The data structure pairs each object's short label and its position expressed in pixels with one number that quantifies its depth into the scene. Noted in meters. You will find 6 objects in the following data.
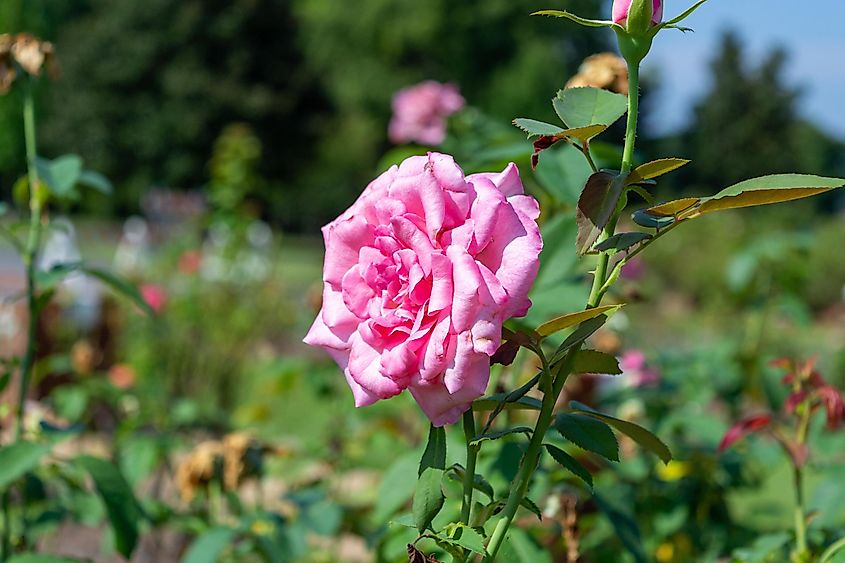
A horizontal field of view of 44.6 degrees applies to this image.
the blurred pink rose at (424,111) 2.47
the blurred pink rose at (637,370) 1.85
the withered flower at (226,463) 1.47
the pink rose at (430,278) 0.56
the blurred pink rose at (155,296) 4.31
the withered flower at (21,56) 1.25
